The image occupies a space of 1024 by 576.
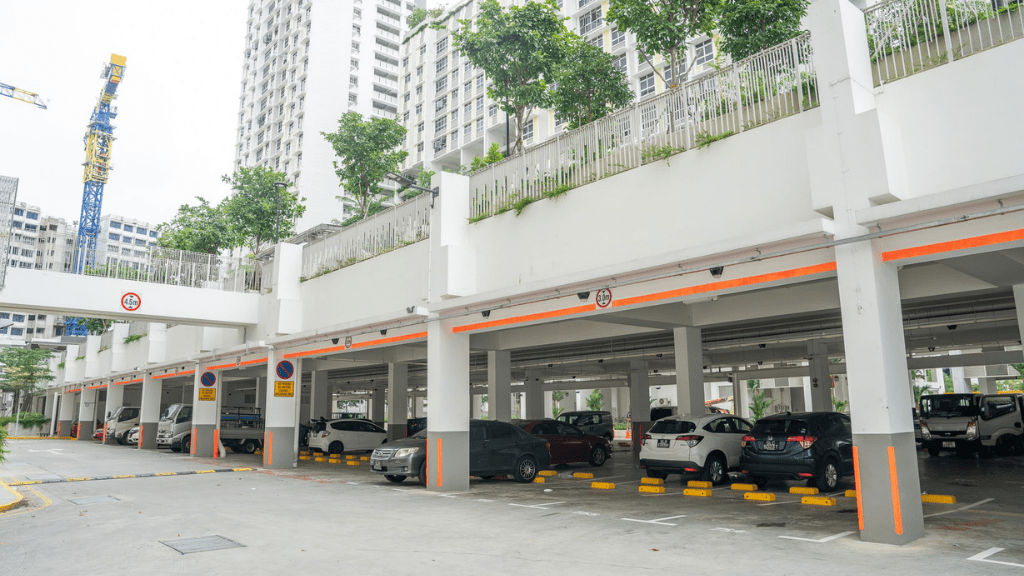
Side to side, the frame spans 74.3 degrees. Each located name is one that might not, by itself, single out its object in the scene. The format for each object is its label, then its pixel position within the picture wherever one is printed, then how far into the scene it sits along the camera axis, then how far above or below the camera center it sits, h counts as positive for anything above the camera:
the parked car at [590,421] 22.34 -0.63
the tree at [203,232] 33.75 +8.69
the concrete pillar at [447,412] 13.65 -0.16
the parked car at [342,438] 24.62 -1.17
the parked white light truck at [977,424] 18.30 -0.74
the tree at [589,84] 17.20 +8.08
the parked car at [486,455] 14.77 -1.13
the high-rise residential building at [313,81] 67.94 +34.93
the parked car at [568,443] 18.84 -1.15
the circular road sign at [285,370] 19.17 +1.01
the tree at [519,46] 18.16 +9.60
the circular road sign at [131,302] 18.30 +2.85
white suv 13.47 -0.93
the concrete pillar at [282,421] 19.75 -0.43
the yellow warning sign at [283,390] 19.27 +0.46
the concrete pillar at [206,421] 24.69 -0.50
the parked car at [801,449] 11.91 -0.89
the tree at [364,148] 25.25 +9.56
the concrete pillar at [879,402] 7.47 -0.04
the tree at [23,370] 49.41 +2.88
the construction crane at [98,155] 86.69 +34.12
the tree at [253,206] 32.69 +9.64
